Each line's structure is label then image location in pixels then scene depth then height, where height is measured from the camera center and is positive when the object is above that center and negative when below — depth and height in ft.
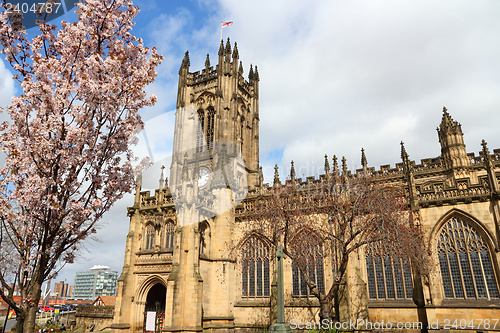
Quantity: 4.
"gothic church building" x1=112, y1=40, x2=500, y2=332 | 64.28 +4.20
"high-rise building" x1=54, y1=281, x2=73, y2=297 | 628.61 -3.47
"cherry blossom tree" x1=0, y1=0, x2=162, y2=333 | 24.41 +11.98
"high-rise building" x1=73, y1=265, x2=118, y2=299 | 626.76 -6.43
